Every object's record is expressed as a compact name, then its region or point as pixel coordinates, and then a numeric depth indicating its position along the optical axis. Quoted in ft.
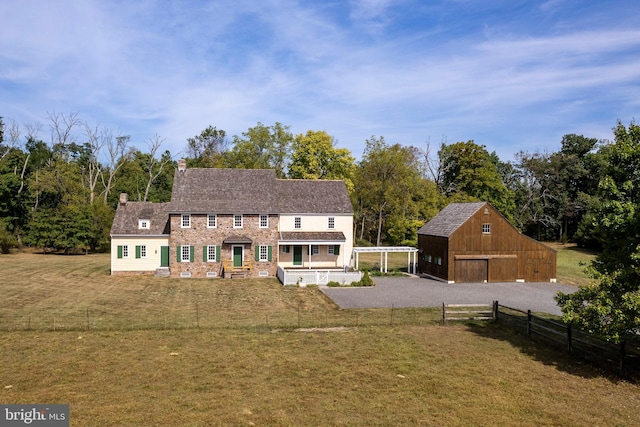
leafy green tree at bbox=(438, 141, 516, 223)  191.31
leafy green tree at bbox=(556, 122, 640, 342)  43.68
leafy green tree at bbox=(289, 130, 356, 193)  182.62
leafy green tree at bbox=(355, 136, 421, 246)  176.45
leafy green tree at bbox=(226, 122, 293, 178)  199.21
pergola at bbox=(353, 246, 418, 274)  120.57
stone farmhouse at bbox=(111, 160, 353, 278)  116.47
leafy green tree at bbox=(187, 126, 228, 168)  244.01
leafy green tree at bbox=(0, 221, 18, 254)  159.43
